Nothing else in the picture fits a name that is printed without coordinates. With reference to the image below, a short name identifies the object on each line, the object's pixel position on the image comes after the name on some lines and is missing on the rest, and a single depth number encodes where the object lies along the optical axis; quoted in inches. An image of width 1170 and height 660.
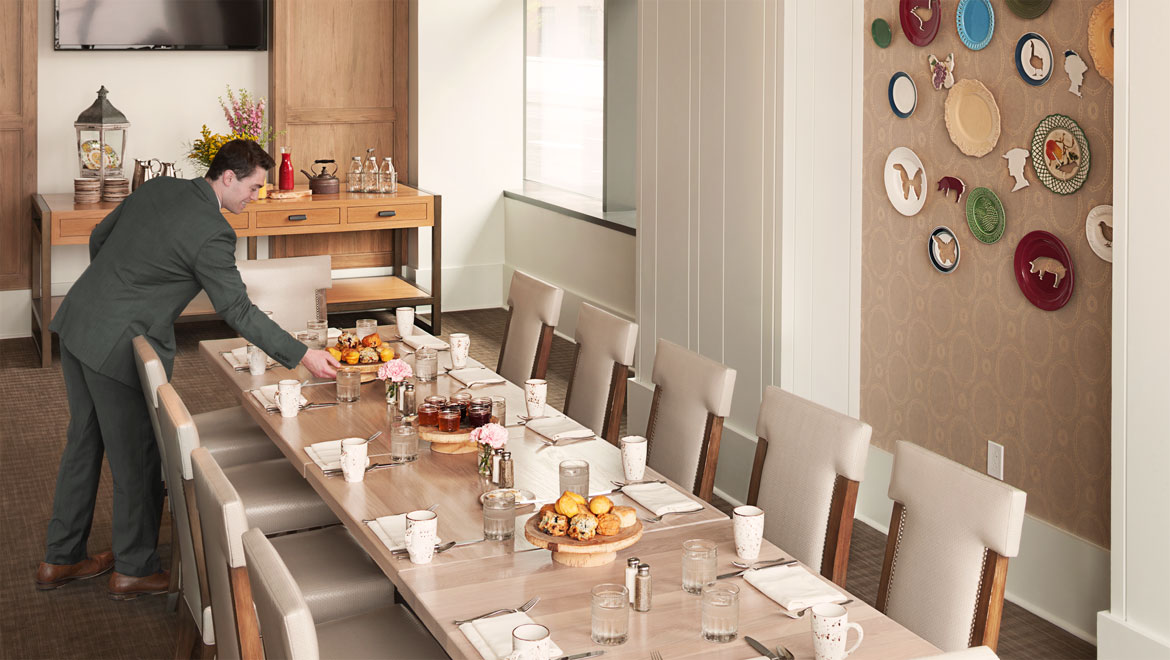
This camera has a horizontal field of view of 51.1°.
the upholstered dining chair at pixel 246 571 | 92.1
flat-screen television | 284.8
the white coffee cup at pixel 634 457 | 115.7
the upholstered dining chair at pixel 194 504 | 113.8
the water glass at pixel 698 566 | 91.1
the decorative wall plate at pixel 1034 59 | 141.2
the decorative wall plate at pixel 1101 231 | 134.8
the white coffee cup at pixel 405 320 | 176.1
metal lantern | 276.8
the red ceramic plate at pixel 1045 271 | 141.6
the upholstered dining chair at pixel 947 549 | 94.3
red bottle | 292.5
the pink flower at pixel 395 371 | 139.4
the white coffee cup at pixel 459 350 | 160.2
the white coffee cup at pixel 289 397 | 136.6
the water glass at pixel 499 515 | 100.2
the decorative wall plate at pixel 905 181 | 164.2
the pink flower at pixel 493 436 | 114.7
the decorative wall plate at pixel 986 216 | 151.3
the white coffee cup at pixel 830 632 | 79.0
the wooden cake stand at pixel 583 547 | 95.3
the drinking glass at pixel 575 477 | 108.8
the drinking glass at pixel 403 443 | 120.5
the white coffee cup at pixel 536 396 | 136.5
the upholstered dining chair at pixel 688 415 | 133.0
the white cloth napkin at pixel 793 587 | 90.0
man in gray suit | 147.9
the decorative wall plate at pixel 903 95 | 163.3
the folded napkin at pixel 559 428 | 130.6
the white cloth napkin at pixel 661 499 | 108.8
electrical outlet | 156.0
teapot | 295.3
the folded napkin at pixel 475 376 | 152.9
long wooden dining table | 84.1
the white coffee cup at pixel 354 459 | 114.2
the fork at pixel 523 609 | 85.8
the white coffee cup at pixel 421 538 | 95.1
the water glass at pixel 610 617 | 82.3
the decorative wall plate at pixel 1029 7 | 140.0
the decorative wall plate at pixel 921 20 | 157.2
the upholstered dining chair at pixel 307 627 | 73.9
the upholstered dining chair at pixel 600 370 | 154.5
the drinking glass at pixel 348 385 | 143.2
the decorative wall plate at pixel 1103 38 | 131.0
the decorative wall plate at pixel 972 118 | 150.8
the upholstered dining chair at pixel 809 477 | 112.8
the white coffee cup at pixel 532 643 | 78.0
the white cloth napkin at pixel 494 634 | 80.9
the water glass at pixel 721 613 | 82.9
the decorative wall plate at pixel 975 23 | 149.4
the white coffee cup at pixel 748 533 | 97.5
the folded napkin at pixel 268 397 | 141.1
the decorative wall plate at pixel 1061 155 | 137.9
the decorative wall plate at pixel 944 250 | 159.8
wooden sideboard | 262.7
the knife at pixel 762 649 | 81.1
